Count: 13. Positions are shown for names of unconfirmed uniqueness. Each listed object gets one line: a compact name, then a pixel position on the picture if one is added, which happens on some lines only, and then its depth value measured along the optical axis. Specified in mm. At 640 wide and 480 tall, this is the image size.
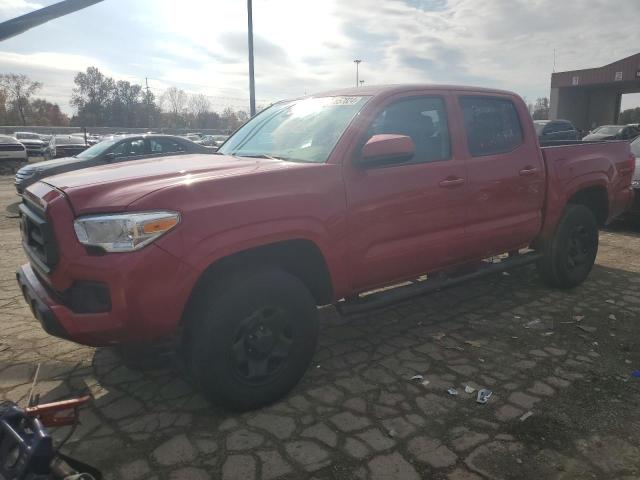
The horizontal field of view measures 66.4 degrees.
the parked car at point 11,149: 20422
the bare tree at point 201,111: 104125
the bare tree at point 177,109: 102125
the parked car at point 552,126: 18064
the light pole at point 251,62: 16484
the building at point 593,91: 36906
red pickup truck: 2434
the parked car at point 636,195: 7539
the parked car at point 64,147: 19750
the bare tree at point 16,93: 77500
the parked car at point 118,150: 10445
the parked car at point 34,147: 26856
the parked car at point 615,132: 20141
